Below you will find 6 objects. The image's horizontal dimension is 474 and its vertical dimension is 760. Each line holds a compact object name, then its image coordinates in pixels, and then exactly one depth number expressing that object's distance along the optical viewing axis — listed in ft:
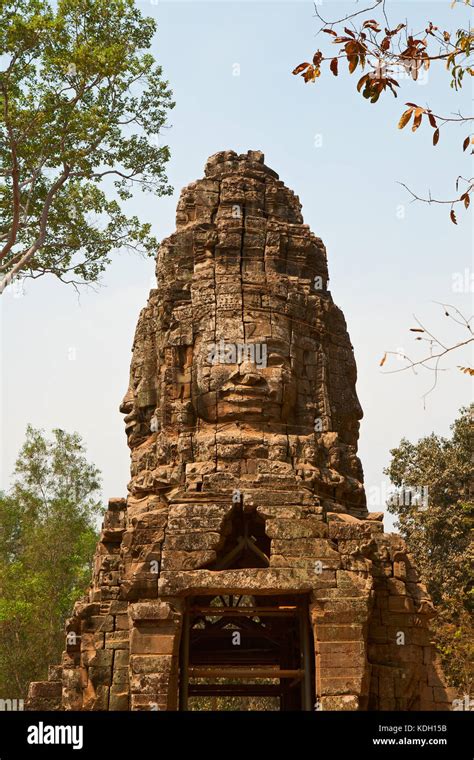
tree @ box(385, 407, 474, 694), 88.53
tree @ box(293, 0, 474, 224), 27.30
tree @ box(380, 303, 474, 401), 27.48
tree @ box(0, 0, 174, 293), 58.80
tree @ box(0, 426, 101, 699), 104.20
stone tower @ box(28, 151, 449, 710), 47.24
